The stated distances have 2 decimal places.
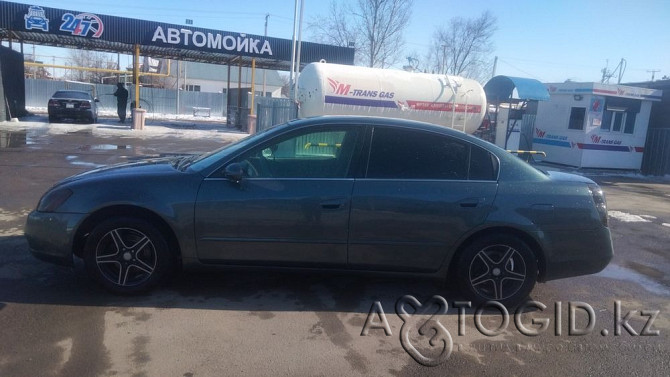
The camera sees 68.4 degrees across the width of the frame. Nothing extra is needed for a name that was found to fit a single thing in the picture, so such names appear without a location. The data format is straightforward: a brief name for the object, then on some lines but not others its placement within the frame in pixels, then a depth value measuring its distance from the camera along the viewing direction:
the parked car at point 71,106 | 21.51
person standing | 24.42
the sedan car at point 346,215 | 4.09
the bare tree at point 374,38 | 37.34
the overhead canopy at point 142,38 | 19.03
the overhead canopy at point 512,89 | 15.11
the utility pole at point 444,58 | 44.25
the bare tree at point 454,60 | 44.16
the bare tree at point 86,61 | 61.97
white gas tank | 13.29
